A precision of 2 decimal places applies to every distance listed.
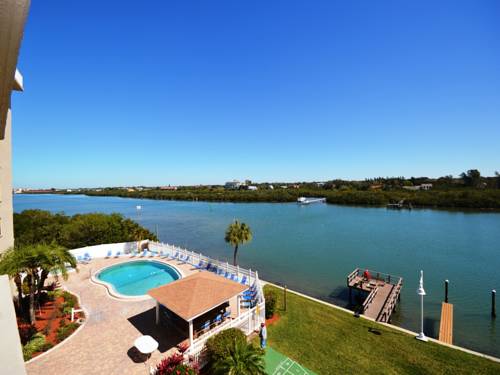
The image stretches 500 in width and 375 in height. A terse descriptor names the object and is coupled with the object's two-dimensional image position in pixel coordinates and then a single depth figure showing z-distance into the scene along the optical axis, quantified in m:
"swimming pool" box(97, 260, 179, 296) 16.22
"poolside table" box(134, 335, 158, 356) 8.29
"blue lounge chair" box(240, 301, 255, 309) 12.63
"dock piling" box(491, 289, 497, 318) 15.74
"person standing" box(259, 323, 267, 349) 9.94
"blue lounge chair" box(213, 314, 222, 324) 10.65
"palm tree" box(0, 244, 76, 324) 9.32
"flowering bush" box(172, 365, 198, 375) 7.06
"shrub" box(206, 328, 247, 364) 8.11
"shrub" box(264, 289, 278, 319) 12.34
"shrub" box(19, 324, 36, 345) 9.16
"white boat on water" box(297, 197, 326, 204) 92.79
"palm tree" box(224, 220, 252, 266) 19.81
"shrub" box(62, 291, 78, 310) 12.24
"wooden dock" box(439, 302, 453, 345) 12.77
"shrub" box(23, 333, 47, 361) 8.63
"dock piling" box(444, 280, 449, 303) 17.14
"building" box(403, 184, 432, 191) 103.54
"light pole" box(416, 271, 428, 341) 10.94
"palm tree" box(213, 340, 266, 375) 7.17
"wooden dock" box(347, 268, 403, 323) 14.58
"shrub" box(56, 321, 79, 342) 9.71
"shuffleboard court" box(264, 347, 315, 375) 8.72
